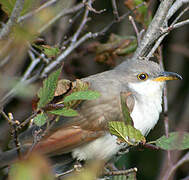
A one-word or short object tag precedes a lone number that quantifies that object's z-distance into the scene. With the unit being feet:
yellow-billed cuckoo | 21.13
